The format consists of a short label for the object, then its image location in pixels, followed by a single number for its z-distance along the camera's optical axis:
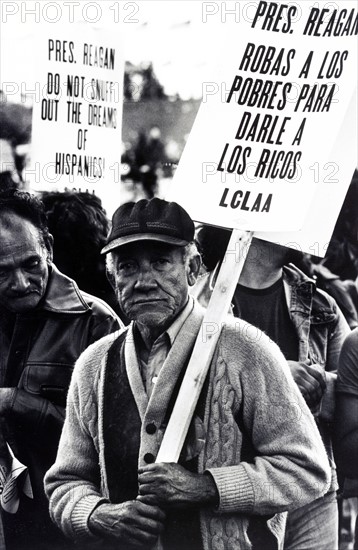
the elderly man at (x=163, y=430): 3.71
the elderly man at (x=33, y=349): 4.16
